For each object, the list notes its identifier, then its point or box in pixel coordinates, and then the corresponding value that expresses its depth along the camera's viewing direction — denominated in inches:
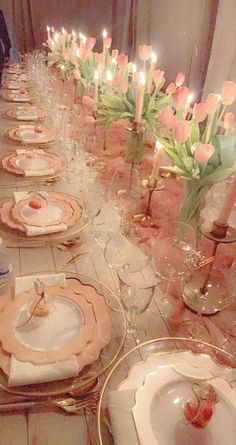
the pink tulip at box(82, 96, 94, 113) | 69.1
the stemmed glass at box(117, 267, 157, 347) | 31.4
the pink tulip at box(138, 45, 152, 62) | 61.9
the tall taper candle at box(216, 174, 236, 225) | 32.8
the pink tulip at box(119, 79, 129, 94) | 60.9
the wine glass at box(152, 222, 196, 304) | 37.8
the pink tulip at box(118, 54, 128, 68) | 72.2
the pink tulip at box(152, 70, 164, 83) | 62.6
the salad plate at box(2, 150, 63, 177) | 57.6
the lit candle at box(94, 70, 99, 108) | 69.5
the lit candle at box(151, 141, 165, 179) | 47.6
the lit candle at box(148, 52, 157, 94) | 62.0
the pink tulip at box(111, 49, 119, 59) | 86.9
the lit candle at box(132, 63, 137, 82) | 64.5
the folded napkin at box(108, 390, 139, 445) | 22.5
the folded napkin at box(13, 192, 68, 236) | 41.9
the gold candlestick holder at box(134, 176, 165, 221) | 48.6
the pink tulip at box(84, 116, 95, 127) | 65.9
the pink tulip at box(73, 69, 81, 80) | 91.7
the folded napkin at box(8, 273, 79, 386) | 25.6
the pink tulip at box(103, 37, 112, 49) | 84.3
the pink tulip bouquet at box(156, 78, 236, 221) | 40.6
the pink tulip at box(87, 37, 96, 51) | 94.3
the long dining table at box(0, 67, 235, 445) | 24.0
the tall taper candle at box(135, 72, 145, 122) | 52.9
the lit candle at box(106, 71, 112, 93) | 70.0
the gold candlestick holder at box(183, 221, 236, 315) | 32.8
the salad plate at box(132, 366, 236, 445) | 22.7
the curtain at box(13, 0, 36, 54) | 267.6
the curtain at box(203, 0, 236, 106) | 102.5
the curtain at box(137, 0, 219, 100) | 125.7
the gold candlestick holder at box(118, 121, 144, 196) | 55.2
